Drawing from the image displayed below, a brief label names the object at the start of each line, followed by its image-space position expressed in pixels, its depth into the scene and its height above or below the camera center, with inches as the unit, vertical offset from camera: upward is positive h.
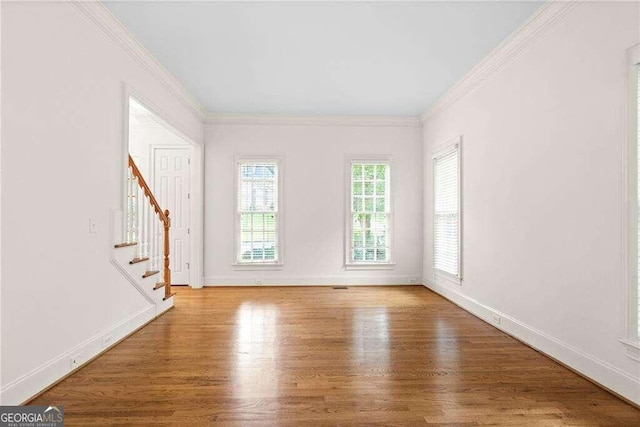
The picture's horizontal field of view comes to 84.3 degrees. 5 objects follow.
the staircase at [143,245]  140.7 -14.1
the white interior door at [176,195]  245.8 +13.1
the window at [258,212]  247.3 +1.5
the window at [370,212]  251.8 +1.8
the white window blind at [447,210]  198.1 +2.7
